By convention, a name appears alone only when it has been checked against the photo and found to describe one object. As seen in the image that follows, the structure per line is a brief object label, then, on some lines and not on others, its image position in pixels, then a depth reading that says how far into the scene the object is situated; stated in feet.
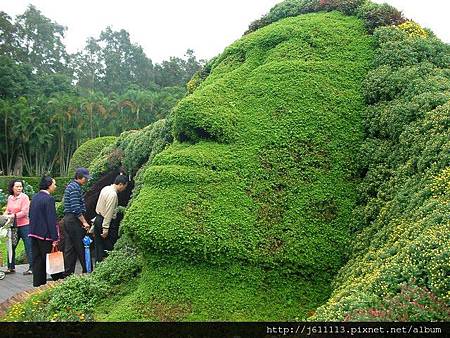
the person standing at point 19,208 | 34.53
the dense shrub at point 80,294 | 22.85
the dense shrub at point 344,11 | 27.89
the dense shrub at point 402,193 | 12.92
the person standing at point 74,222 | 28.66
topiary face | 20.57
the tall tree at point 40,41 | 173.58
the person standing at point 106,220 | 29.61
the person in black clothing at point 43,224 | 27.12
